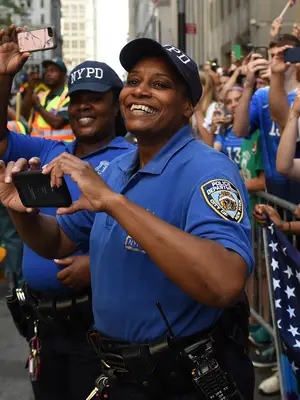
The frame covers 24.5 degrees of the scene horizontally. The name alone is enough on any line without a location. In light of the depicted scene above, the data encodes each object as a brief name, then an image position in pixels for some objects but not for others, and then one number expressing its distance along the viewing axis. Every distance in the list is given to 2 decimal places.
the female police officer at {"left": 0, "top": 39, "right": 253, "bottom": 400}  2.07
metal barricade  4.42
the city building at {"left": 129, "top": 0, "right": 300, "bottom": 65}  24.09
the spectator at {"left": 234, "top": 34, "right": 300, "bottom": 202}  5.07
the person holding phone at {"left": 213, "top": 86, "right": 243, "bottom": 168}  6.88
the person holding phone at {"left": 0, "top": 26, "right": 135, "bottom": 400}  3.26
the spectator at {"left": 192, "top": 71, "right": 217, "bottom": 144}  8.54
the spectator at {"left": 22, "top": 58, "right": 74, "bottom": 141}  7.64
